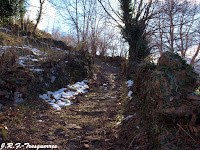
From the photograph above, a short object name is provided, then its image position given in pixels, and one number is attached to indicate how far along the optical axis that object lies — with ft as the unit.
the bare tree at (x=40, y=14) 46.18
